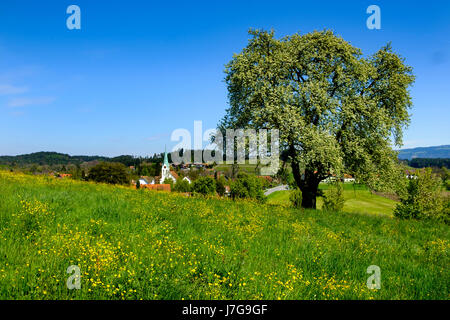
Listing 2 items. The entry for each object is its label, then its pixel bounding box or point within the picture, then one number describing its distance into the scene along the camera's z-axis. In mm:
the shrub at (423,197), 35438
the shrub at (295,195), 47819
